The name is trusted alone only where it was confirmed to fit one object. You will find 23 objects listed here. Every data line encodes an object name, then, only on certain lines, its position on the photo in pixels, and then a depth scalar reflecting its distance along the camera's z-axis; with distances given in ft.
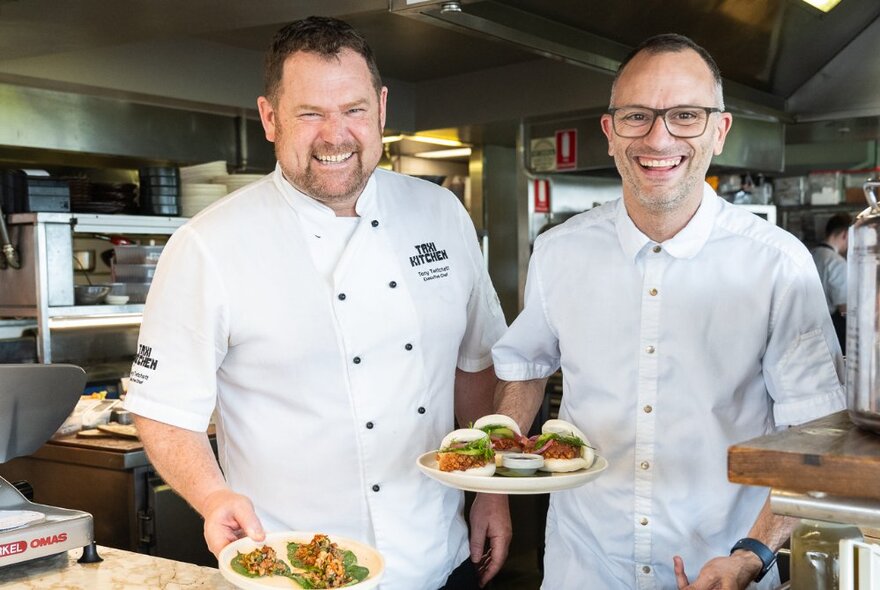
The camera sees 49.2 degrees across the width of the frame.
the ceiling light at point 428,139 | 21.74
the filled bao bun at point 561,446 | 5.72
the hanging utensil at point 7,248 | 13.85
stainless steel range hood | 8.61
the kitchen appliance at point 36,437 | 5.87
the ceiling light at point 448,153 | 24.17
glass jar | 3.81
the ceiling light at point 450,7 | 7.27
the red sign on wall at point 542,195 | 19.63
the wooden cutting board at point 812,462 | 2.92
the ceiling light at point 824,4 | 12.59
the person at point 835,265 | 22.39
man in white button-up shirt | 5.86
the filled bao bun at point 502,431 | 6.23
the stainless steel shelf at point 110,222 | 13.87
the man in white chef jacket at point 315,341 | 6.26
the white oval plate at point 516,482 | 5.29
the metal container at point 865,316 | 3.22
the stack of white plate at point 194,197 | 15.69
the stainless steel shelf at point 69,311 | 14.01
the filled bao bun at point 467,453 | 5.68
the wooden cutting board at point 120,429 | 10.93
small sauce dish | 5.79
